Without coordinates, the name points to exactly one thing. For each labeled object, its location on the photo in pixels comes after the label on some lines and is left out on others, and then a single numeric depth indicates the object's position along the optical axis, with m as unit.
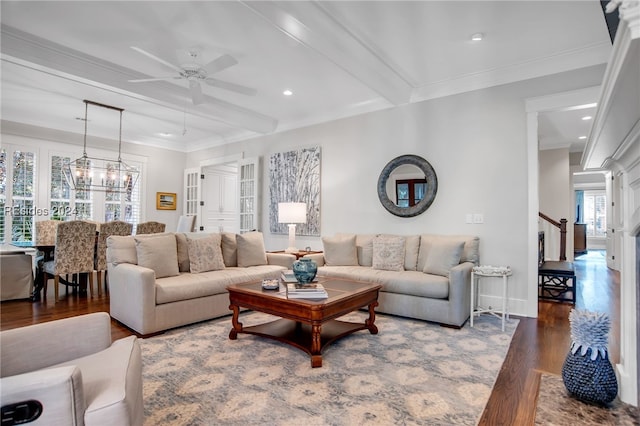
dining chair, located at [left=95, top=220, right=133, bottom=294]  4.64
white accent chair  1.05
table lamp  5.22
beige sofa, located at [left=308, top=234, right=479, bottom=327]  3.43
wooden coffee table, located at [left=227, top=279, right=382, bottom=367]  2.56
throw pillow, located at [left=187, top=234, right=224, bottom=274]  3.89
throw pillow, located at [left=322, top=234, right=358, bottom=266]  4.58
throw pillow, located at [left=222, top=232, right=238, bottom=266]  4.33
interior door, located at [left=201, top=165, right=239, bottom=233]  7.50
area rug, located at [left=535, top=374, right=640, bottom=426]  1.80
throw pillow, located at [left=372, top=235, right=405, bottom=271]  4.21
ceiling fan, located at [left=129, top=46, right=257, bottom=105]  3.33
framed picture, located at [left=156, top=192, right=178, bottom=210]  7.48
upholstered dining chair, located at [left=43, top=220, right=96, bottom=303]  4.31
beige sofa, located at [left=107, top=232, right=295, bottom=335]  3.13
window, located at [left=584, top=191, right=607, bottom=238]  12.52
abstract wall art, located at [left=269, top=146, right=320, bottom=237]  5.59
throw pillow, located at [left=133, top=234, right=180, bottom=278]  3.51
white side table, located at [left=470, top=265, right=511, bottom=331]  3.42
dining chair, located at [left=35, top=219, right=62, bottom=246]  5.29
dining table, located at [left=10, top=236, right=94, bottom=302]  4.60
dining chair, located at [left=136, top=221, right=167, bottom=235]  5.25
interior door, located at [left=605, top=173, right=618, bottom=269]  7.47
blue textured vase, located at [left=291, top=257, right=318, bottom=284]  3.05
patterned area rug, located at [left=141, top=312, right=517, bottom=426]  1.85
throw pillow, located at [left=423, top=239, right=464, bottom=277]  3.73
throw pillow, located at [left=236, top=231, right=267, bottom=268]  4.38
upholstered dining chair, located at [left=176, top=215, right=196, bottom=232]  6.43
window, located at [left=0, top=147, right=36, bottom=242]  5.60
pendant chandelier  5.23
